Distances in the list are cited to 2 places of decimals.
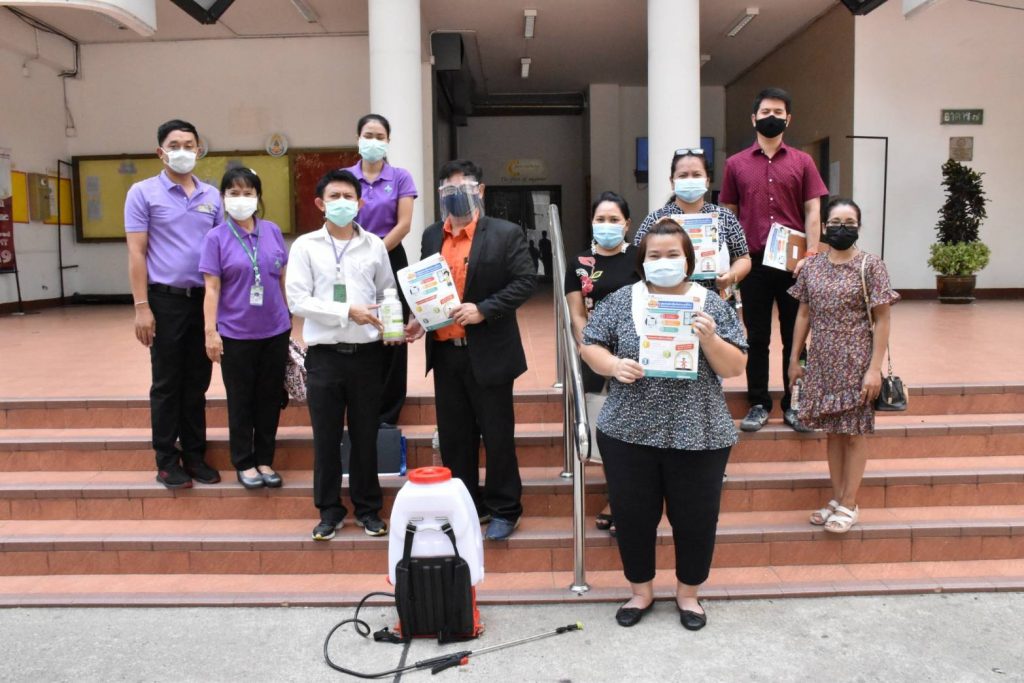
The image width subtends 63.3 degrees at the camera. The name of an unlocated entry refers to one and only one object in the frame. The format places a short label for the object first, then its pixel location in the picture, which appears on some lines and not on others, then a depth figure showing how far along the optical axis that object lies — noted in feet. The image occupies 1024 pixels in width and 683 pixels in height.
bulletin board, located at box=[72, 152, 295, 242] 37.55
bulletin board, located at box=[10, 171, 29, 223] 35.63
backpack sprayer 10.44
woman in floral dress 12.08
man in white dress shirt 12.14
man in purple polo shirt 13.25
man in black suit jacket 12.21
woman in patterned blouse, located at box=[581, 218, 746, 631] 9.93
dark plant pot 33.63
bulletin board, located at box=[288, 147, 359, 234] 37.42
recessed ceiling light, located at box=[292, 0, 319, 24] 32.71
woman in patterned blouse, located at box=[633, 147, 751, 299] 12.64
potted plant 33.40
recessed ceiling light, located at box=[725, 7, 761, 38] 36.06
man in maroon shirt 14.37
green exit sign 35.40
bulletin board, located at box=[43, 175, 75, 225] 38.06
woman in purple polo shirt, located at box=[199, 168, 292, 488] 13.03
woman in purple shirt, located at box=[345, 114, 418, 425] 14.10
